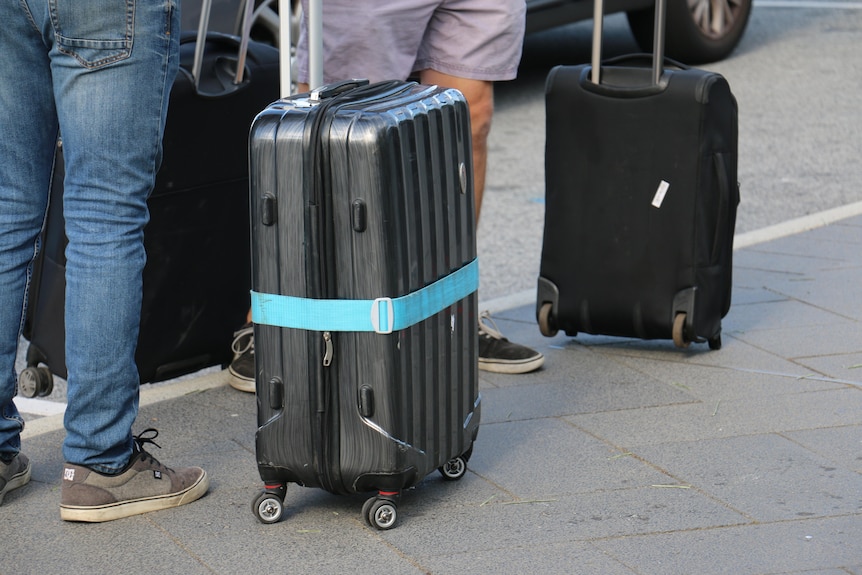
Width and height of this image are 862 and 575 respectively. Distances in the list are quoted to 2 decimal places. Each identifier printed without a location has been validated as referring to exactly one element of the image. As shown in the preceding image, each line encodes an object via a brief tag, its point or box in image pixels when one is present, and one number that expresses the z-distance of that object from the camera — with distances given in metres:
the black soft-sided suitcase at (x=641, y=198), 6.97
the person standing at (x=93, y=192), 5.01
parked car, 16.37
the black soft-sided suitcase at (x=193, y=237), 6.34
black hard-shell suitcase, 4.90
